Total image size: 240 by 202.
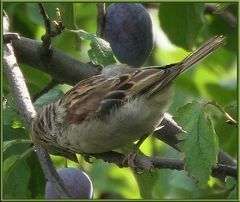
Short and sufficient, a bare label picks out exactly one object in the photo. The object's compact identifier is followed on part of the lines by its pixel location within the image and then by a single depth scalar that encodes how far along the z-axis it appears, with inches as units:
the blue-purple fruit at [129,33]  279.3
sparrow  222.1
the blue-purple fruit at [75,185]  225.0
